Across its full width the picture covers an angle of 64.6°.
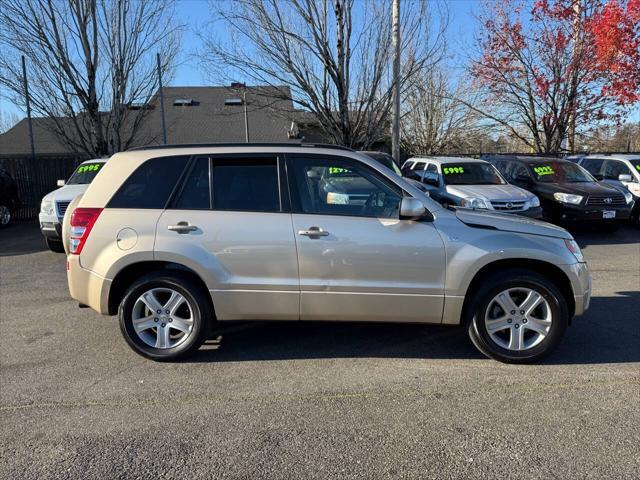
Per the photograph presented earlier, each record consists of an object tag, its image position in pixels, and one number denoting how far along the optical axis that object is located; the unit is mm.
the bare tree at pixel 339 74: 12242
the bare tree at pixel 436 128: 24031
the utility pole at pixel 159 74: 15445
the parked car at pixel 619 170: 11914
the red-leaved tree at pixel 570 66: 15688
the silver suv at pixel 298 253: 4121
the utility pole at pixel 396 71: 11945
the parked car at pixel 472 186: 9742
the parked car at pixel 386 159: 10893
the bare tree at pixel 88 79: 13992
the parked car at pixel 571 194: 10461
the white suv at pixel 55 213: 9172
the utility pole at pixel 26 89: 14234
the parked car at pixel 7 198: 12734
